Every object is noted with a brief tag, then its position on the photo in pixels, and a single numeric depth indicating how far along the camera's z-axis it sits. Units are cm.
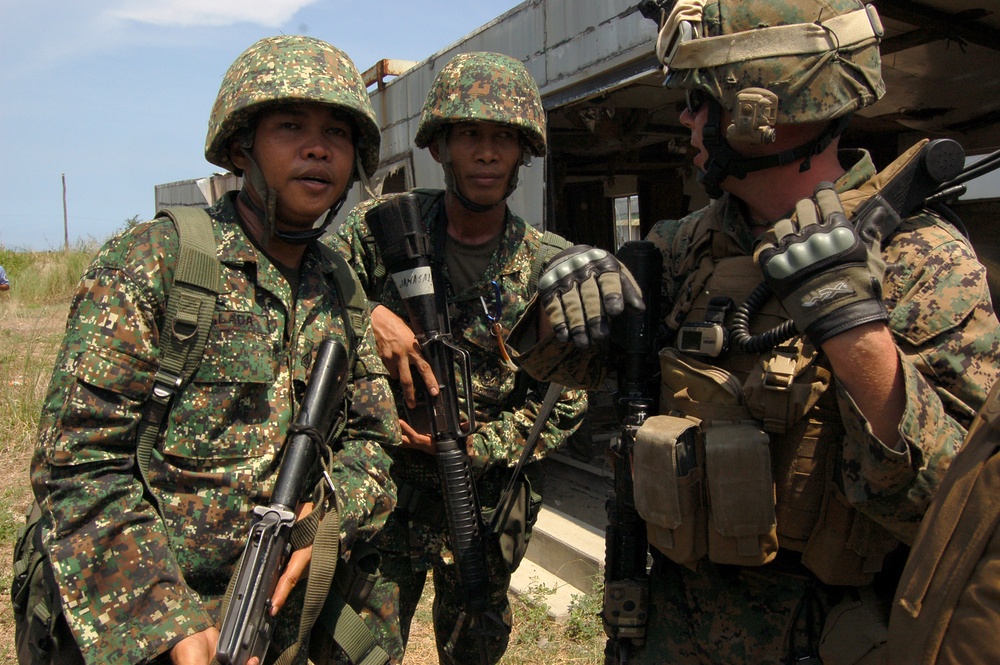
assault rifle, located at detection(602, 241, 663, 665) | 194
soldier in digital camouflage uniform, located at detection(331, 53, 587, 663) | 277
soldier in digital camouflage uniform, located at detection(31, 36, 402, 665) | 158
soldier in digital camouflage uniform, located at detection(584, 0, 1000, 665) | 149
